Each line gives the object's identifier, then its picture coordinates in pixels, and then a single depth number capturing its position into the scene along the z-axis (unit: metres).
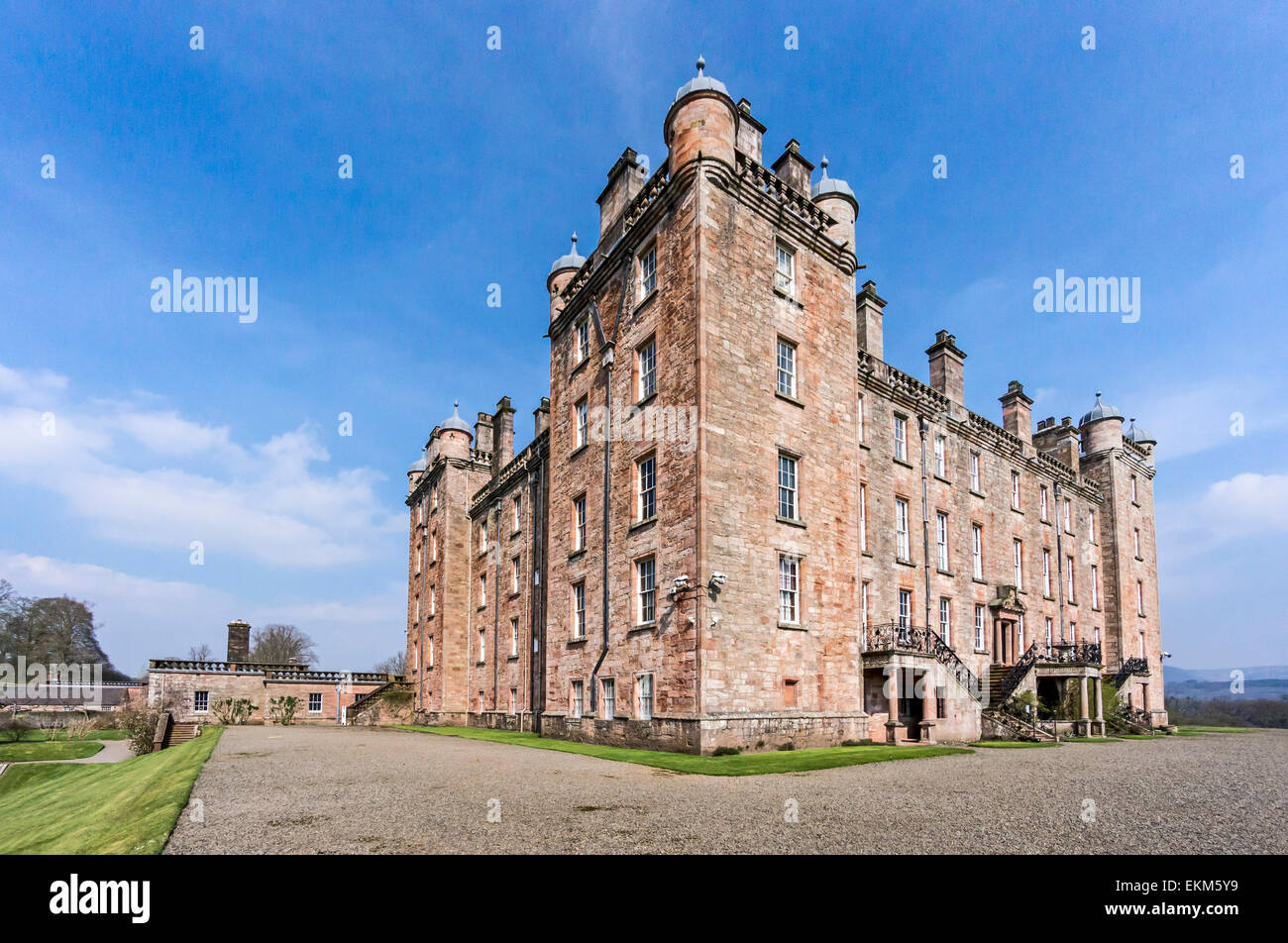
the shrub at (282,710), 42.53
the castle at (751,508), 18.88
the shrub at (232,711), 41.00
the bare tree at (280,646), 83.44
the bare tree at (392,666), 101.68
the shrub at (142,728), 28.09
